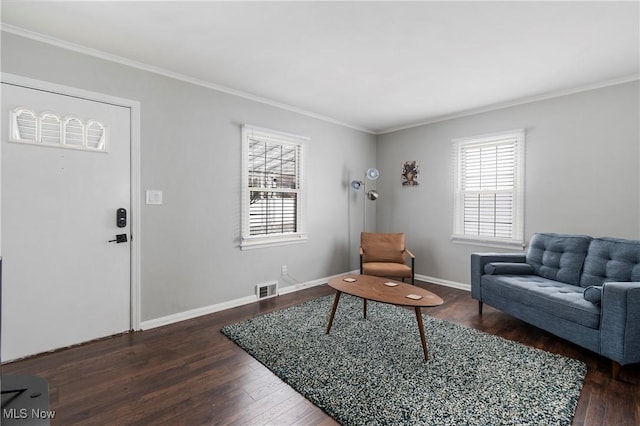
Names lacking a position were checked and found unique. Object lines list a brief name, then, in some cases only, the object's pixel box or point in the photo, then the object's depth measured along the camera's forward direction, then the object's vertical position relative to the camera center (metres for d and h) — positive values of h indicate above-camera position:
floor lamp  4.97 +0.39
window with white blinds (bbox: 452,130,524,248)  3.98 +0.28
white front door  2.44 -0.10
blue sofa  2.22 -0.68
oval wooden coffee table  2.48 -0.70
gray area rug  1.88 -1.15
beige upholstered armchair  4.48 -0.56
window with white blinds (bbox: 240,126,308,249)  3.82 +0.29
